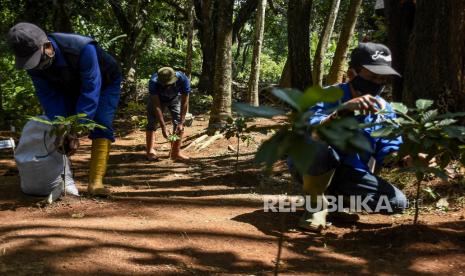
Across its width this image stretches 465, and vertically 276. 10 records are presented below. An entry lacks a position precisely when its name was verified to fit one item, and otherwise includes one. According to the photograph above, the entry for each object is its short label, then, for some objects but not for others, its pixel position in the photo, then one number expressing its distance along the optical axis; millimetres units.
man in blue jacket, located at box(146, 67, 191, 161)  7203
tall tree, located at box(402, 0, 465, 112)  4332
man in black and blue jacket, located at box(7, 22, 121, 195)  3734
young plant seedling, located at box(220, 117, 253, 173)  5828
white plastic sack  3986
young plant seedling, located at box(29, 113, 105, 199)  3579
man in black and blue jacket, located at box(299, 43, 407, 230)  3330
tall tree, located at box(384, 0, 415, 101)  4996
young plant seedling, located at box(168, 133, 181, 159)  7297
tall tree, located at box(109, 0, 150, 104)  14953
